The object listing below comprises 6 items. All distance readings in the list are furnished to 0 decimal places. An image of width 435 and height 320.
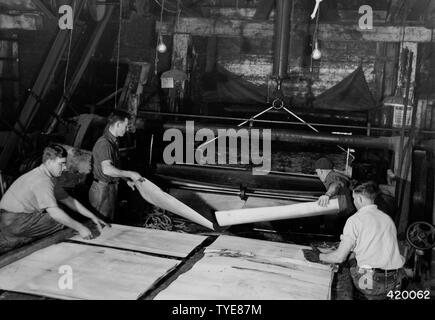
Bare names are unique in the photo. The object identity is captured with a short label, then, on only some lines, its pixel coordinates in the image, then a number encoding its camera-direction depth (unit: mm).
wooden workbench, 2727
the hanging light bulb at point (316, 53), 8086
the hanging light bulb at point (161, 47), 8715
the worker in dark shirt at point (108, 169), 5449
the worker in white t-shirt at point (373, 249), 3684
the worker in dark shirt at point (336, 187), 5199
